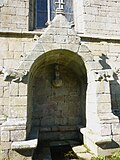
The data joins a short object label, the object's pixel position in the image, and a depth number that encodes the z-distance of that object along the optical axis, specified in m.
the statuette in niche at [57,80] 5.60
